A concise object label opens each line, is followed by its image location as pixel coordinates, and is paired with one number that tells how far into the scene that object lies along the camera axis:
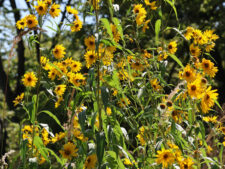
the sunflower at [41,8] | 3.01
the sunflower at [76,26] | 3.20
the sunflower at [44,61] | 3.00
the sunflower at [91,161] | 2.79
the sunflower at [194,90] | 2.73
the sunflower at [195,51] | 3.12
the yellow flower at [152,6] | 3.13
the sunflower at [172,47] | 3.25
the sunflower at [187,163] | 2.73
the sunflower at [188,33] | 3.13
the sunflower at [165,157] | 2.74
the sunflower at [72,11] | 3.27
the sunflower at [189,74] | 2.79
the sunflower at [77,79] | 3.02
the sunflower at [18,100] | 3.16
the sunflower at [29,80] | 3.15
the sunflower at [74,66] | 3.16
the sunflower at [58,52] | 3.20
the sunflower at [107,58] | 2.94
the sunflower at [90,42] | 2.93
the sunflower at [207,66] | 2.90
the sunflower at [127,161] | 2.90
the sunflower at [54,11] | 3.12
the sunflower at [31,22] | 3.05
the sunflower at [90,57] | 2.89
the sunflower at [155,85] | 3.03
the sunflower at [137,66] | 3.12
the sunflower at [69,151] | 2.86
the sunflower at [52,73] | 3.20
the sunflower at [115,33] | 3.00
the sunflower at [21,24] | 3.15
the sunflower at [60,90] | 3.13
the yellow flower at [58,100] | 3.09
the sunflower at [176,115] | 2.86
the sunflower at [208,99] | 2.79
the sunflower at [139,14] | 3.06
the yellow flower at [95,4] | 2.66
